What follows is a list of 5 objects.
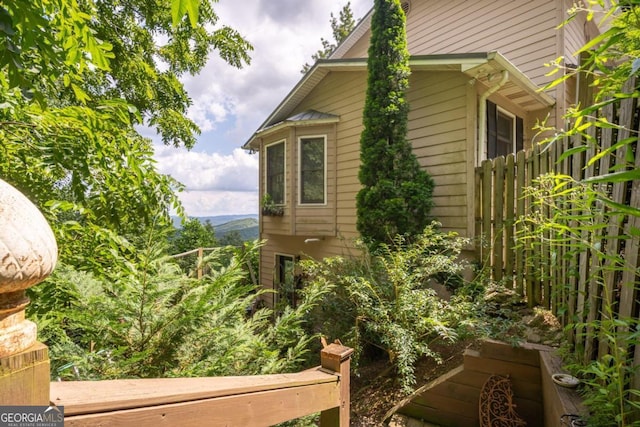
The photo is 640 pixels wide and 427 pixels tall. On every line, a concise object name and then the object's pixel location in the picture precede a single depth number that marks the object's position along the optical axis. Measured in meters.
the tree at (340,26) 17.16
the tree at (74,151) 1.23
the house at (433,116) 5.22
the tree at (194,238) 11.23
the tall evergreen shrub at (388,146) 5.30
